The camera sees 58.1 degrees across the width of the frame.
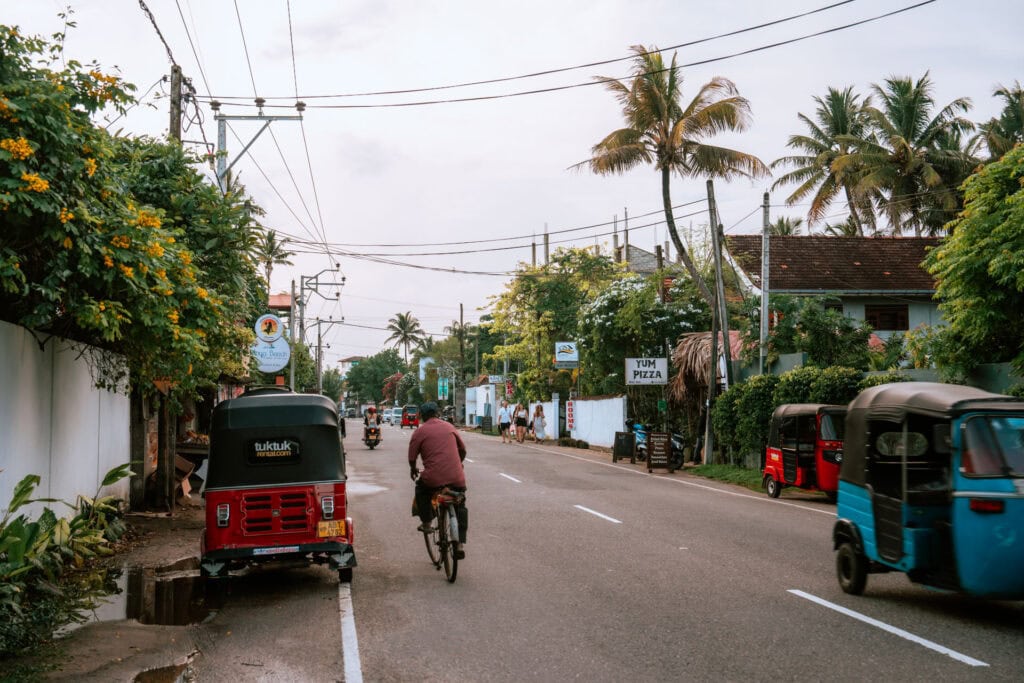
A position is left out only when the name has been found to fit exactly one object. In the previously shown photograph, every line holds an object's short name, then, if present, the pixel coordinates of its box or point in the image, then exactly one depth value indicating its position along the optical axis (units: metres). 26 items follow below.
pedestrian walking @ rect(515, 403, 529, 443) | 44.59
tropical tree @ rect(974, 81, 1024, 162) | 35.69
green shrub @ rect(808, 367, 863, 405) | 20.12
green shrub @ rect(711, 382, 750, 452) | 25.55
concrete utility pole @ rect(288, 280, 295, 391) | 41.25
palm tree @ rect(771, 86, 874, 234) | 37.94
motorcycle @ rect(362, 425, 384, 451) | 38.72
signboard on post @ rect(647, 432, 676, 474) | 26.23
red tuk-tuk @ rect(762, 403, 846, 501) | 17.45
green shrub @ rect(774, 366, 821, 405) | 21.17
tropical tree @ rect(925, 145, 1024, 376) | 14.80
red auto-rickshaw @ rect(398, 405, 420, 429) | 72.00
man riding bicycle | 10.06
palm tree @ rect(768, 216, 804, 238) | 55.38
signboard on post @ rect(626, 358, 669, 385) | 30.94
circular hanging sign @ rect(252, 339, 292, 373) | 31.88
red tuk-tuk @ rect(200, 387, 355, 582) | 9.20
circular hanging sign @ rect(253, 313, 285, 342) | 31.91
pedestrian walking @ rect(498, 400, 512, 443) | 47.25
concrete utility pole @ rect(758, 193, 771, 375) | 24.00
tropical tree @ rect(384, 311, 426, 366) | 118.75
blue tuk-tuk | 7.14
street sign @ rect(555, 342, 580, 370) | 45.62
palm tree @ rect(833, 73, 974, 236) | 36.22
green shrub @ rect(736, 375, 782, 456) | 23.28
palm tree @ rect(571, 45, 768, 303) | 26.83
